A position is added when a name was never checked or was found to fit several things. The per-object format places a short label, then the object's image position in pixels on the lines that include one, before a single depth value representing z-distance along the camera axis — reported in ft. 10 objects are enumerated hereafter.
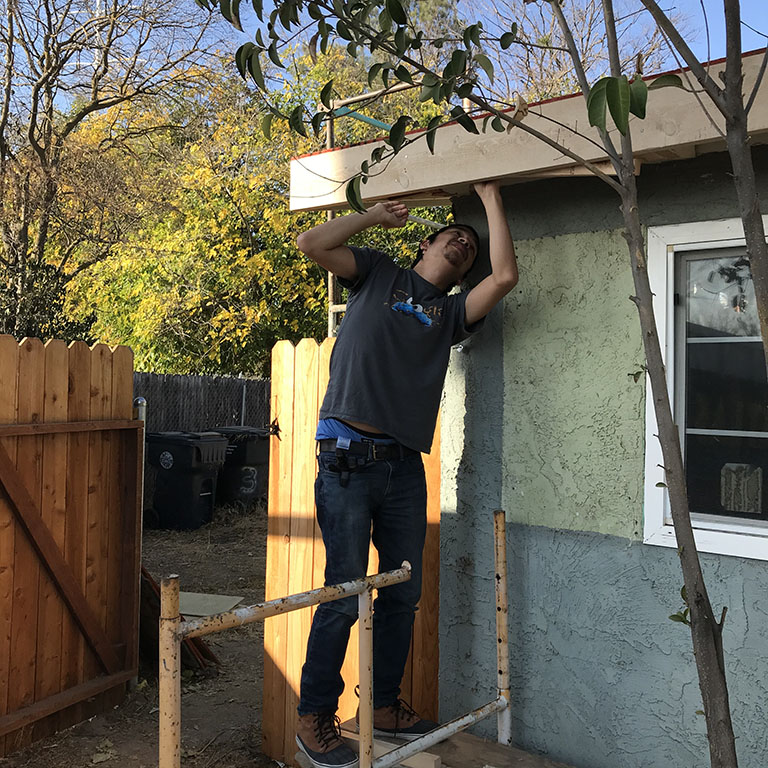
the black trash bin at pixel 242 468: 37.09
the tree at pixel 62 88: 43.60
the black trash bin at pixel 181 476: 33.60
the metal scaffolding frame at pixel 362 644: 6.45
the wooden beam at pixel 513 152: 8.29
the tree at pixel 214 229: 48.32
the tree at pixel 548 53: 36.06
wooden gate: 13.98
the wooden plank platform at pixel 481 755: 9.71
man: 9.86
